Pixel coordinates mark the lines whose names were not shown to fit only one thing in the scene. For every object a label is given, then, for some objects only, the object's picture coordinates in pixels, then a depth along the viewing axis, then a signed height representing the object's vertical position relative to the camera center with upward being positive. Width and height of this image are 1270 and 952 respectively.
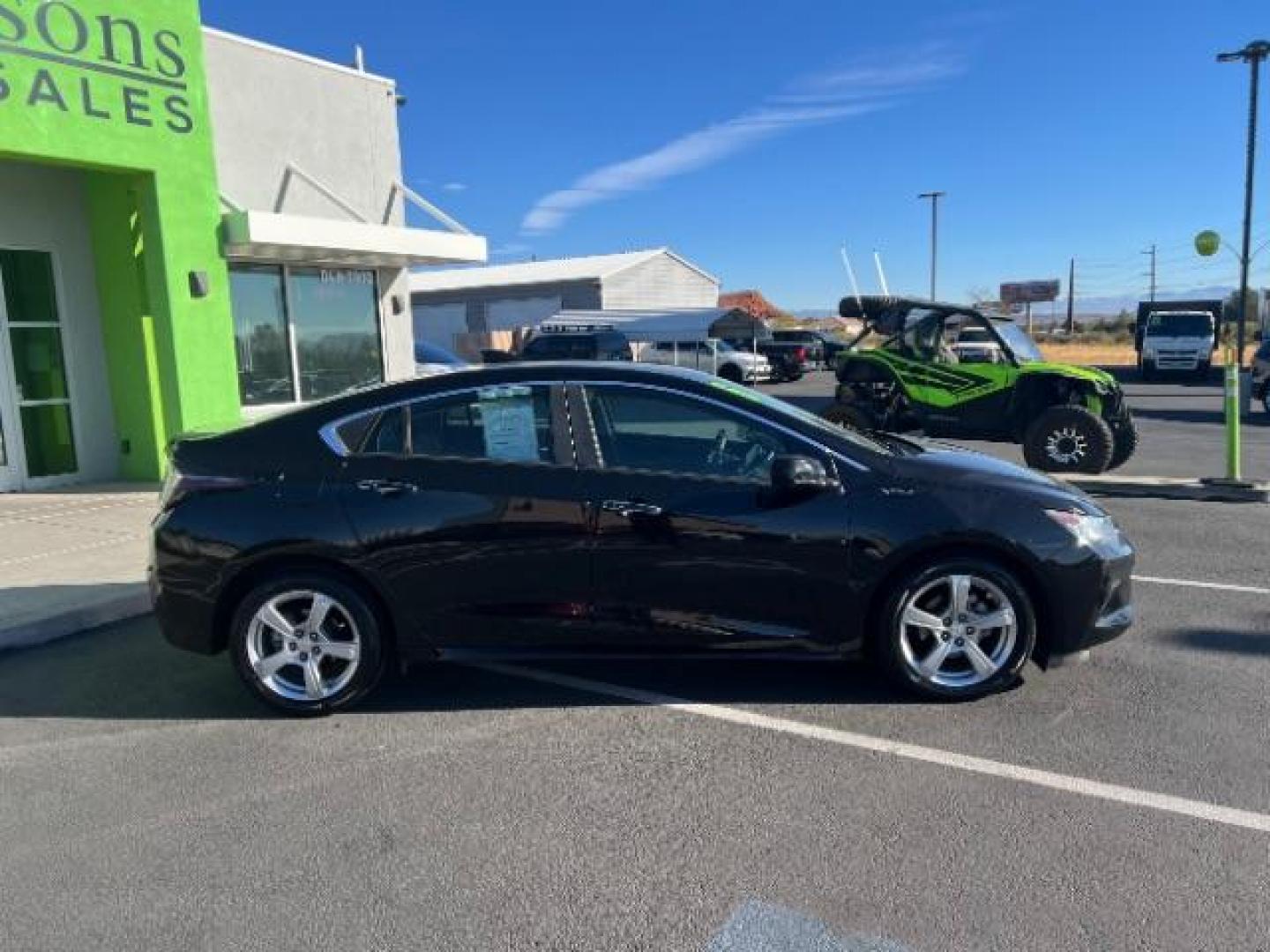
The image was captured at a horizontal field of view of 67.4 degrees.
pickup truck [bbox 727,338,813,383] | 30.23 -0.07
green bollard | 8.98 -0.83
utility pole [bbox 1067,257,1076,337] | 72.69 +3.35
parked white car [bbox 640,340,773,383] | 27.42 -0.02
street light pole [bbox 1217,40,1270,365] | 24.28 +6.38
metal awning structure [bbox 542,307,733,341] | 27.09 +1.22
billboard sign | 85.00 +4.72
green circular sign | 25.56 +2.47
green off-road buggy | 10.23 -0.52
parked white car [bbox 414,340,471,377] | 16.31 +0.24
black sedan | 4.12 -0.79
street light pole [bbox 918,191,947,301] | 55.62 +7.56
